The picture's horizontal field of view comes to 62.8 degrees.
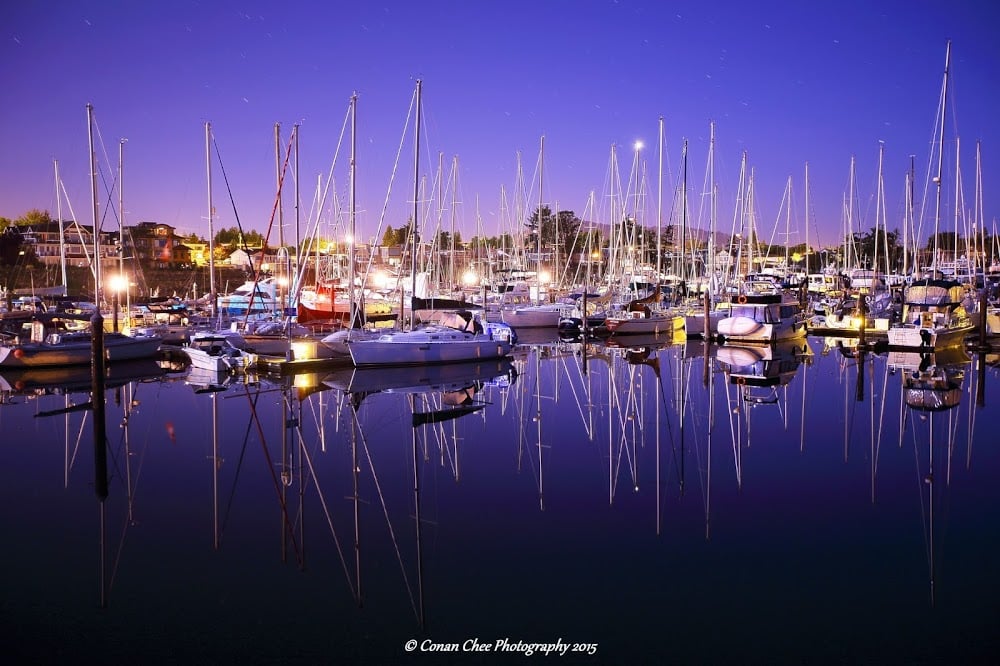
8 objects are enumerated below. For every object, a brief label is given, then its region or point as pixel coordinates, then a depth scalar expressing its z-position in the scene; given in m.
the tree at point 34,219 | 93.49
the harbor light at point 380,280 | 59.28
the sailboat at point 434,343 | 25.44
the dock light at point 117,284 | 30.30
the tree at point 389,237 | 129.00
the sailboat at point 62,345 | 25.22
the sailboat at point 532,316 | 42.62
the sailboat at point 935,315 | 30.41
